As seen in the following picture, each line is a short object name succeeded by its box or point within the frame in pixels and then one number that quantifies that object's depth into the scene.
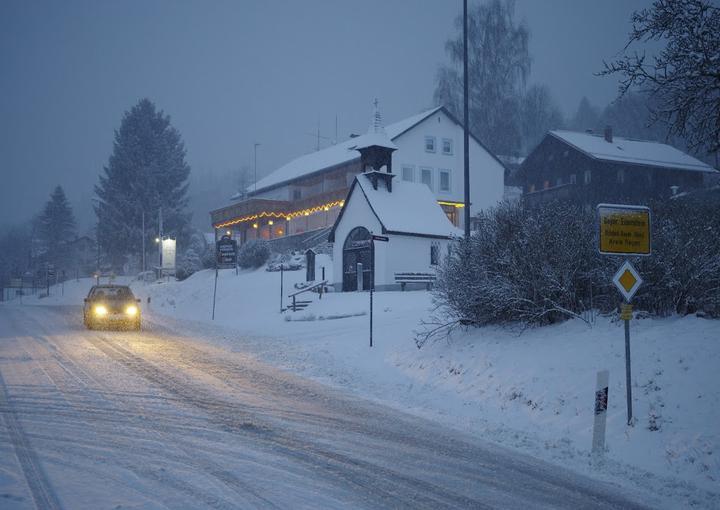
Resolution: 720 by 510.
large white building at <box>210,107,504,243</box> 49.22
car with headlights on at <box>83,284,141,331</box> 21.25
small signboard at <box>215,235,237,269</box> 32.66
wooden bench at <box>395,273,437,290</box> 31.12
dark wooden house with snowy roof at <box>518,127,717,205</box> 47.62
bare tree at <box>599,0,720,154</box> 8.47
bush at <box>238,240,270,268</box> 42.16
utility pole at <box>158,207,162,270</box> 53.03
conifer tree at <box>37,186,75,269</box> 91.32
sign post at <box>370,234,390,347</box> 16.74
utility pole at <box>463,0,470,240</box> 17.84
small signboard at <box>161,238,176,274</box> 52.94
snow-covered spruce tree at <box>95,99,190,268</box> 66.06
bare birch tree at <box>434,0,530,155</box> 54.09
